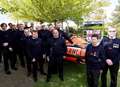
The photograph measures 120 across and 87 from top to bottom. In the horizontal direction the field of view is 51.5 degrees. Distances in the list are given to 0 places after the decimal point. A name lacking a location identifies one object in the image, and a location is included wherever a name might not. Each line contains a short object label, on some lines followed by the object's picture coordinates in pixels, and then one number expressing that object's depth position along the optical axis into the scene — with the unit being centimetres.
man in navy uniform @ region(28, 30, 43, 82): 386
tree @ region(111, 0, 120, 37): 1778
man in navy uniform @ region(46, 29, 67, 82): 385
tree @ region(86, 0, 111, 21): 953
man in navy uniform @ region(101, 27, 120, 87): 335
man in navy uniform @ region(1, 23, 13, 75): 407
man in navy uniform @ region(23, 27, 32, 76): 392
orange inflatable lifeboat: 422
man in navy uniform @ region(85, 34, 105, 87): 338
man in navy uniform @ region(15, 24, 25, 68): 427
